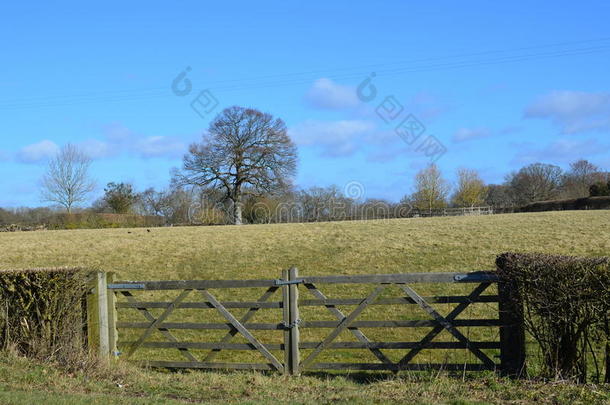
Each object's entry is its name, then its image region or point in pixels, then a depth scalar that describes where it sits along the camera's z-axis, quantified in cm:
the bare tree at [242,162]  6406
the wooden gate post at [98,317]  988
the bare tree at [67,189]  6650
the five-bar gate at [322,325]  839
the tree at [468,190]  9262
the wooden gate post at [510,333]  806
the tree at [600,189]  6652
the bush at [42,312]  937
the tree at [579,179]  9250
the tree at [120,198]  6850
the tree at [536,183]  9886
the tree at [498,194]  10300
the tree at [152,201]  8212
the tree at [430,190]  7900
